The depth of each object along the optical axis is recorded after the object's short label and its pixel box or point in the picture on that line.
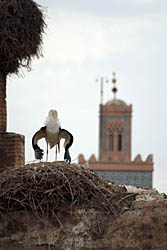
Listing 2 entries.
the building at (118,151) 104.62
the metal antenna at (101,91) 100.14
